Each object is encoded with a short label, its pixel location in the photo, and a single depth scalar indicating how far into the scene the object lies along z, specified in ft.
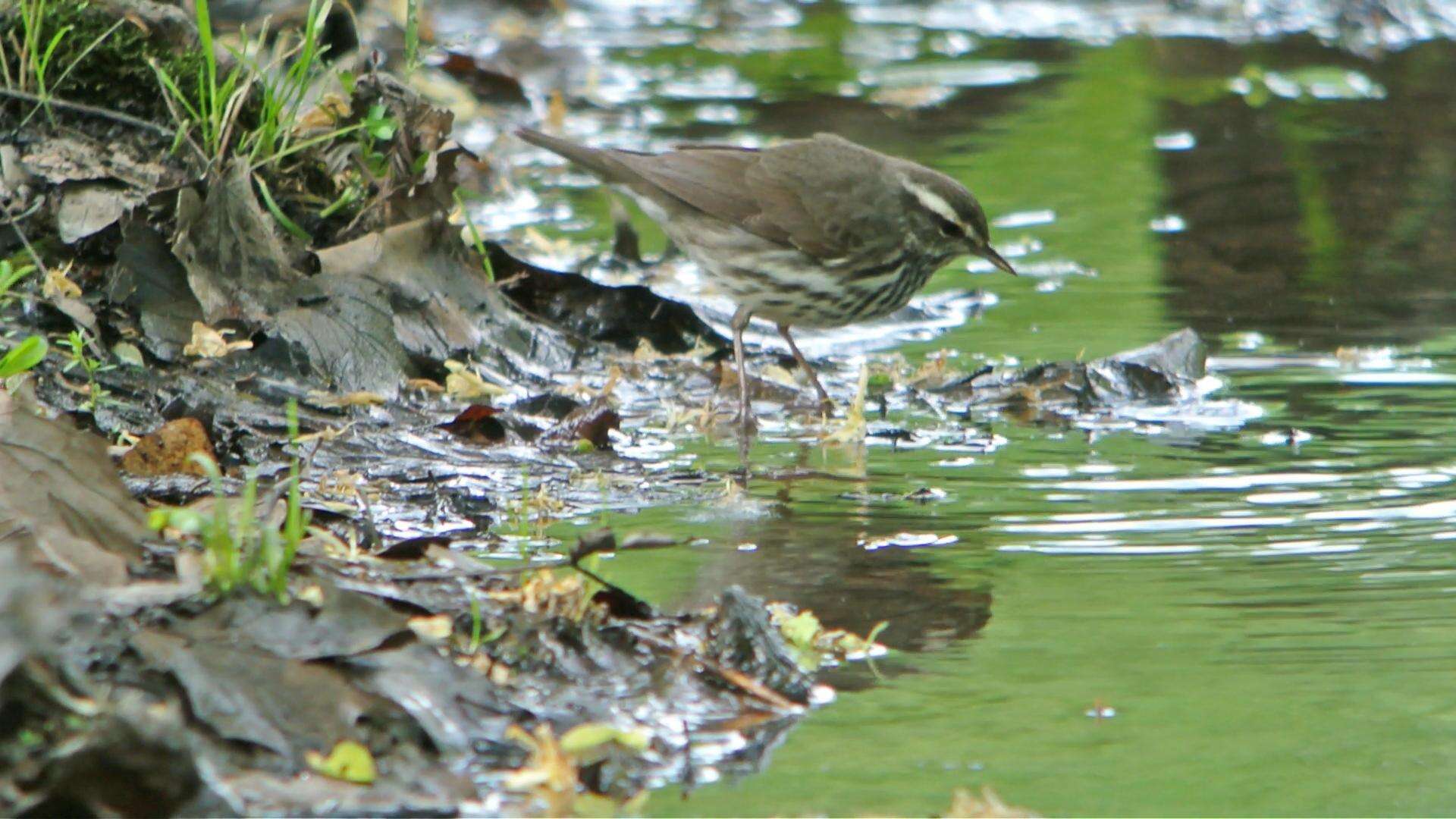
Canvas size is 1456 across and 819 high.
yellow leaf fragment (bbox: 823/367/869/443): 37.78
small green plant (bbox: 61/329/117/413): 33.47
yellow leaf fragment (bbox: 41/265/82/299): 35.76
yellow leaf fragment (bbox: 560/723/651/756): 20.36
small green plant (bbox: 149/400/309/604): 21.79
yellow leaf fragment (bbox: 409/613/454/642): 22.97
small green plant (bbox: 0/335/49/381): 28.14
